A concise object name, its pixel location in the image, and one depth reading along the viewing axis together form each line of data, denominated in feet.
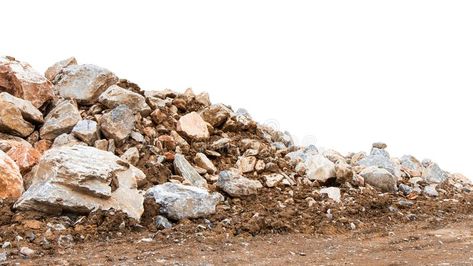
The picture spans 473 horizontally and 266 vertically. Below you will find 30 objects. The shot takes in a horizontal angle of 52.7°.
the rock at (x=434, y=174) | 47.93
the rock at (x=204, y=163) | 36.60
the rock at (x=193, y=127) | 39.65
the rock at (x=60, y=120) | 36.24
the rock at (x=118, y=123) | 36.22
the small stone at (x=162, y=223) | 27.86
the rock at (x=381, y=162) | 45.19
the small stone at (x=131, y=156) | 34.45
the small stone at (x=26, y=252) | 22.71
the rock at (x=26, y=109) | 35.99
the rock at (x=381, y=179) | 40.88
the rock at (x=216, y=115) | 42.98
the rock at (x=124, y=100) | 39.34
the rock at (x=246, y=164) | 37.32
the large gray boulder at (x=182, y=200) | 28.99
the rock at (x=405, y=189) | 41.21
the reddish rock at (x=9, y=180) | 28.45
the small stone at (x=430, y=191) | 42.27
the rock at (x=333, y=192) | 36.06
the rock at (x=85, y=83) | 41.14
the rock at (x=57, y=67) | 45.75
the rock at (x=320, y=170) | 38.60
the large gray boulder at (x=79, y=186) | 26.81
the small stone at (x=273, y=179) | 36.13
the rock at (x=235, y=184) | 33.47
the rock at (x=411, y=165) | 48.19
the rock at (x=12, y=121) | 34.78
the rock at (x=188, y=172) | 34.20
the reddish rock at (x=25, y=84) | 38.81
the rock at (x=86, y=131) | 35.22
